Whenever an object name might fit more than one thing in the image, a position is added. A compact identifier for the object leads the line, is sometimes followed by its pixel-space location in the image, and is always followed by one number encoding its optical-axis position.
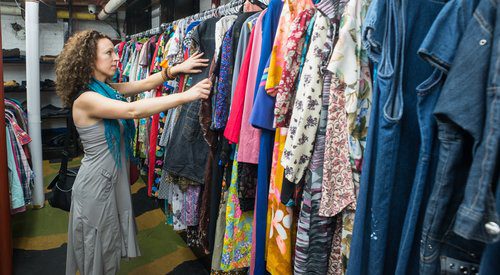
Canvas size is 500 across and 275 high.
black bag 1.90
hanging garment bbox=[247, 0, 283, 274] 1.19
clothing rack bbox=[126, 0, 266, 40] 1.62
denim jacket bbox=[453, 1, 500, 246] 0.58
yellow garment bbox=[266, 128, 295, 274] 1.20
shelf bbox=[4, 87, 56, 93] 4.71
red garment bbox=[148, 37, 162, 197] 2.35
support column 3.22
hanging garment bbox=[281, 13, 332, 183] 1.04
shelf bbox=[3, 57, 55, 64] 4.77
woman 1.63
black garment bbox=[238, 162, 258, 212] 1.43
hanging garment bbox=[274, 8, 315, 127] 1.10
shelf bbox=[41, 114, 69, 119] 5.09
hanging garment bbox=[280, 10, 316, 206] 1.12
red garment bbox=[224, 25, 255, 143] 1.37
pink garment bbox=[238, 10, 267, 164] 1.32
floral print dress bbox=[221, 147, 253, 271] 1.56
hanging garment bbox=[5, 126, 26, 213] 2.53
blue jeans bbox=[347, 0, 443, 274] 0.79
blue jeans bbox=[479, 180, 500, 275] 0.60
